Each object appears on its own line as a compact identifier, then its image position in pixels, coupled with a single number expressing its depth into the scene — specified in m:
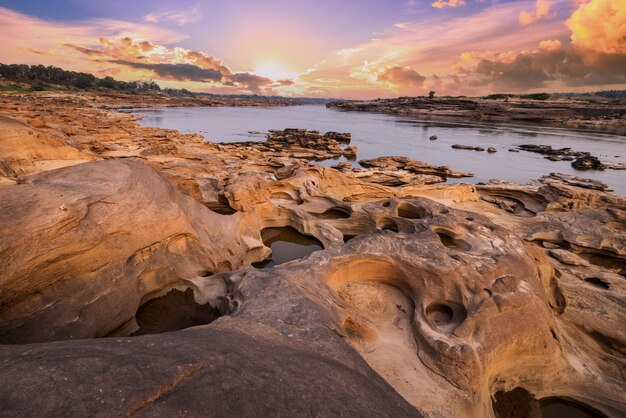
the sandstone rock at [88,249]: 5.30
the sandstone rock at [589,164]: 31.89
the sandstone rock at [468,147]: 42.18
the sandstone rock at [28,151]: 10.29
